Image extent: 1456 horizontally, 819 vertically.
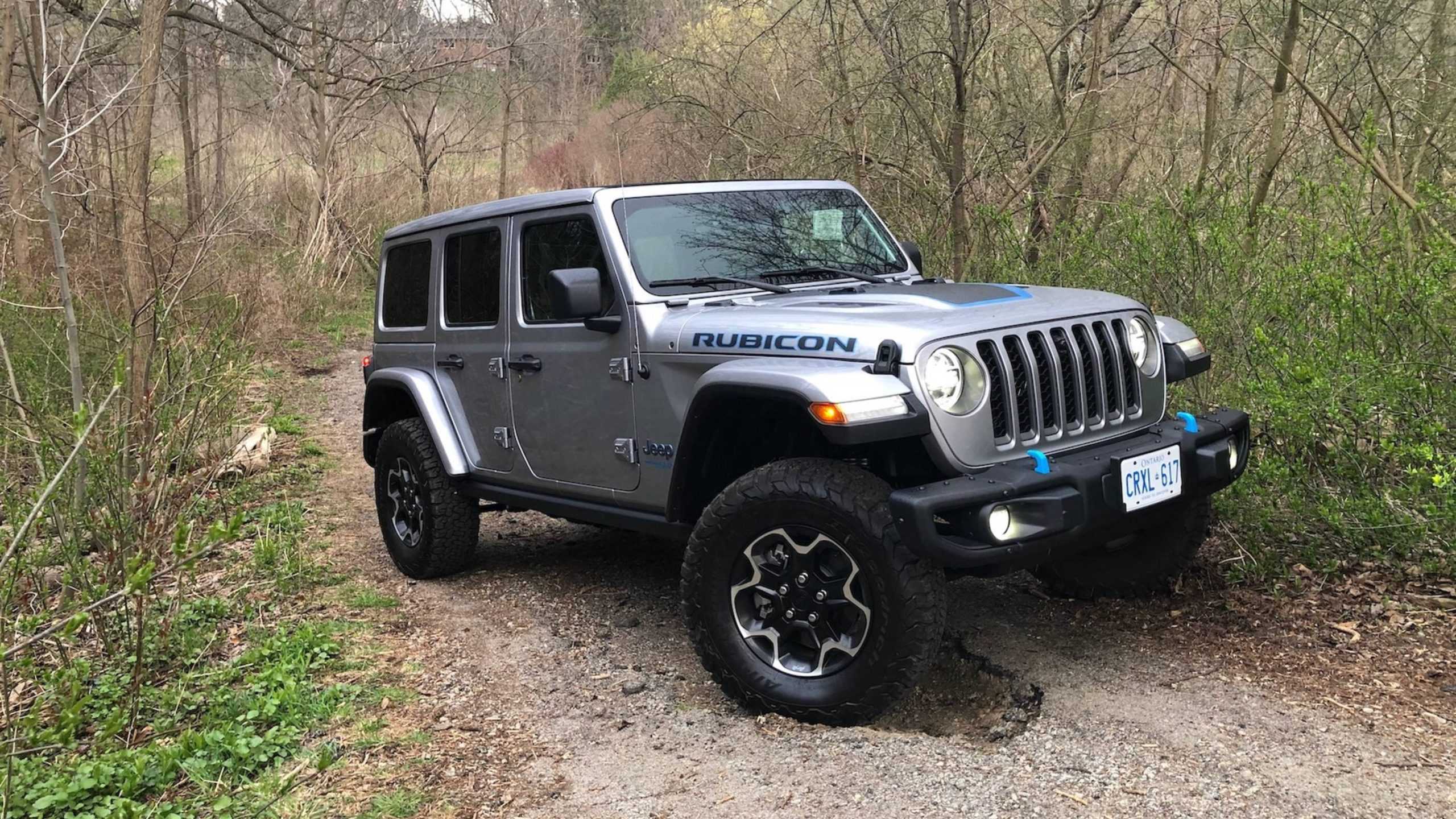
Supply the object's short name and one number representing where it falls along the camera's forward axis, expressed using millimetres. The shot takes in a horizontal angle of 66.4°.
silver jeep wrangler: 3281
